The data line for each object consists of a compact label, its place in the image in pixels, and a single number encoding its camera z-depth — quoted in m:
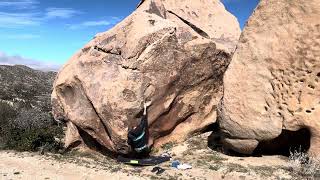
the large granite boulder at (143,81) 6.52
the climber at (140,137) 6.47
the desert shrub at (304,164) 5.31
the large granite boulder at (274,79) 5.70
